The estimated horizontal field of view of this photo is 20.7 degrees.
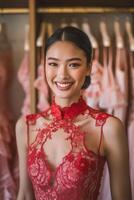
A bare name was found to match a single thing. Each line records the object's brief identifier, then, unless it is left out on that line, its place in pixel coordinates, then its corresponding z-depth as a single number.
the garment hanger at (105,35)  1.67
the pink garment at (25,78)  1.70
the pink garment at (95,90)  1.64
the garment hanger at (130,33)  1.65
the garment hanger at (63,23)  1.80
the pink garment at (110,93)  1.64
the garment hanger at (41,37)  1.67
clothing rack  1.66
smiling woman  0.95
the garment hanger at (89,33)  1.66
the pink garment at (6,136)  1.65
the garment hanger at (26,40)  1.72
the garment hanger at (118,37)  1.66
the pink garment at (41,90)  1.67
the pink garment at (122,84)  1.64
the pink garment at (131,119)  1.60
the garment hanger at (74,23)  1.78
